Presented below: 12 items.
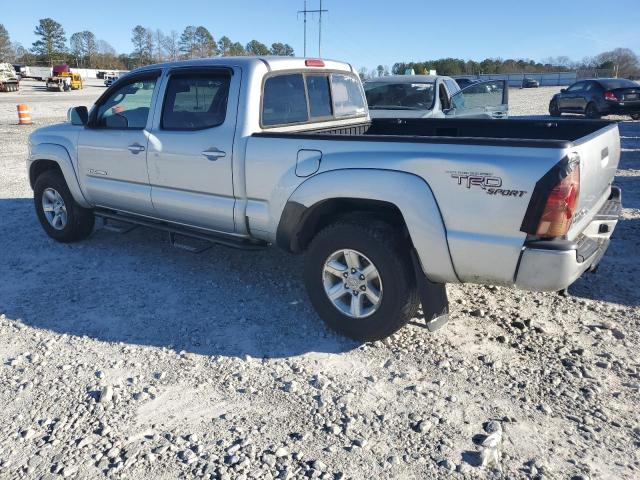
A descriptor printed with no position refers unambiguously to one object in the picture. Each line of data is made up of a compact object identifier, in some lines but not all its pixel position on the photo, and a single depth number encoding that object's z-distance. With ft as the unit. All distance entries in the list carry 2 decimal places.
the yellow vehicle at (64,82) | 158.20
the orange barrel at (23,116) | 65.52
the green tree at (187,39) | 396.69
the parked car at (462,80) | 91.74
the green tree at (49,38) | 353.92
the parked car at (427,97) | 32.14
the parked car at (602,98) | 61.05
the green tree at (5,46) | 305.84
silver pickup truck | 10.14
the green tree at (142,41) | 402.97
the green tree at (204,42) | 363.23
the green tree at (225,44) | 368.32
